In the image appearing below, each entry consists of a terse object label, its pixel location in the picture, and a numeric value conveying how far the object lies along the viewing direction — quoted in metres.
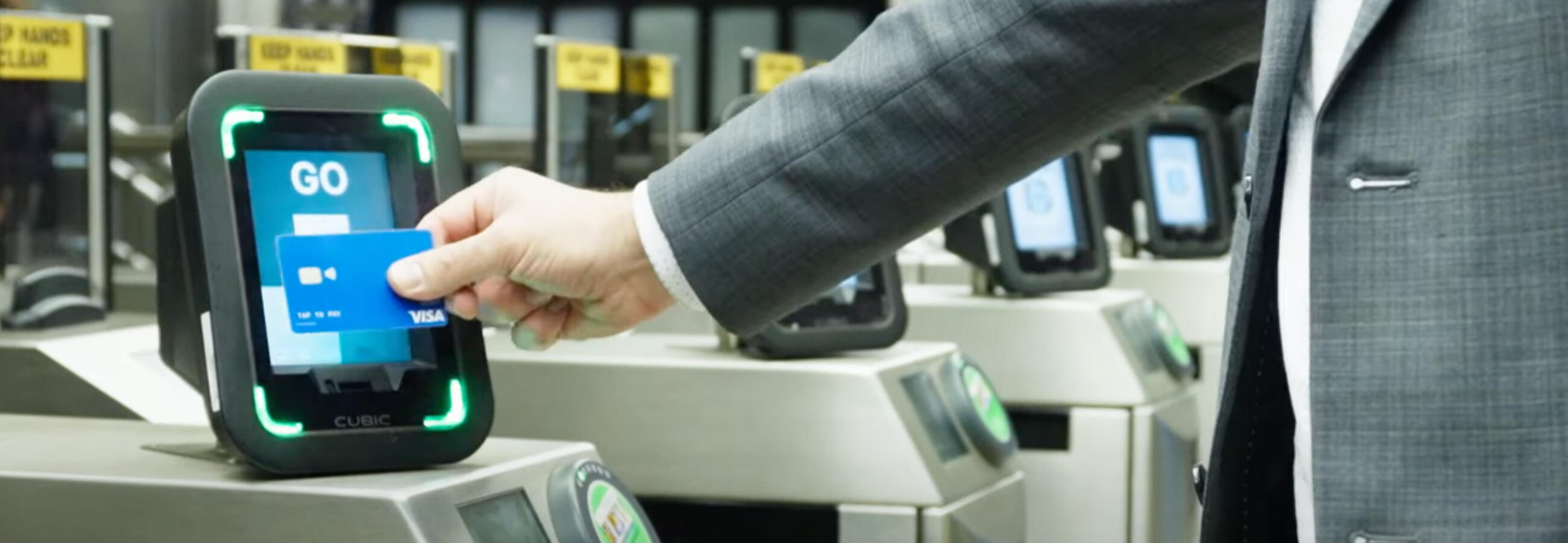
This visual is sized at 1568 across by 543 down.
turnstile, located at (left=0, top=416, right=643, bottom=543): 1.08
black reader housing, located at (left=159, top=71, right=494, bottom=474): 1.12
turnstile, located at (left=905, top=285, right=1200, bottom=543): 2.41
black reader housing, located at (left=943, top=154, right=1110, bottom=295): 2.52
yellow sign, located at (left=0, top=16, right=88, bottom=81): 2.18
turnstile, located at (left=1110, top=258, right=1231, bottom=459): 3.15
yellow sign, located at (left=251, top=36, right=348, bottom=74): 2.48
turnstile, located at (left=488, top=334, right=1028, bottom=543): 1.73
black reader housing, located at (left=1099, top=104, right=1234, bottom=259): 3.43
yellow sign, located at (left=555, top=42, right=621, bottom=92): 3.33
